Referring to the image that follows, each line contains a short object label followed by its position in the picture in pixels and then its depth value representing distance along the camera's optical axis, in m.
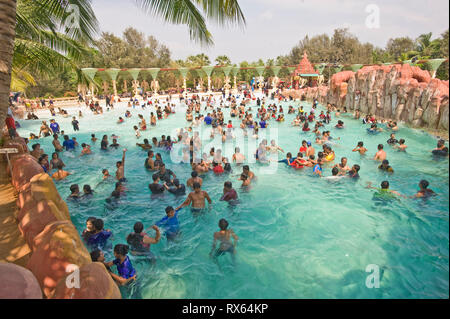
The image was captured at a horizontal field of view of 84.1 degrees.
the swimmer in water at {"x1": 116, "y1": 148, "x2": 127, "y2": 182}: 9.02
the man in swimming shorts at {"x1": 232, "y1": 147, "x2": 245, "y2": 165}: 10.70
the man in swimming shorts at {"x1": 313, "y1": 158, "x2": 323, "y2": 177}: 9.36
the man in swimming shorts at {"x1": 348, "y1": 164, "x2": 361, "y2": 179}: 8.20
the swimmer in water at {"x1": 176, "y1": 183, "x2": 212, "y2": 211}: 6.73
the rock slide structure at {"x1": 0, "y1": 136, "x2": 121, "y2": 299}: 2.84
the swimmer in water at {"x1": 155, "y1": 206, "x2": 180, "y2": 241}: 5.62
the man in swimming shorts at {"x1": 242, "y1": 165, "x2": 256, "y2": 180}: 8.12
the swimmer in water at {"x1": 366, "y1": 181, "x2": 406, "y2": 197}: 6.92
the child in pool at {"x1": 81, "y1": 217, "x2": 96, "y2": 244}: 5.17
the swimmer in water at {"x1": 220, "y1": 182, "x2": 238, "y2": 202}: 7.17
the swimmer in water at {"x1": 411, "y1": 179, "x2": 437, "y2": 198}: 5.59
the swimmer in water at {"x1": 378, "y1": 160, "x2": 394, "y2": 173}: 8.75
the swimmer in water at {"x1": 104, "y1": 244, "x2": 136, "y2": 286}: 4.26
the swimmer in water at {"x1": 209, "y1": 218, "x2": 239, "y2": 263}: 5.23
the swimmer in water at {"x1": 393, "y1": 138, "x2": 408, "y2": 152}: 10.55
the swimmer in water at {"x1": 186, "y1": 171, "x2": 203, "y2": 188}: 7.53
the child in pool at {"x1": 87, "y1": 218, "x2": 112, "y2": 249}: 5.13
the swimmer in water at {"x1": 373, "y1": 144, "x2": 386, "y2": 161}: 10.12
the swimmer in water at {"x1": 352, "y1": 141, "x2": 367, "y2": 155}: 11.21
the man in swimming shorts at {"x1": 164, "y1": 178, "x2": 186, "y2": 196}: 7.91
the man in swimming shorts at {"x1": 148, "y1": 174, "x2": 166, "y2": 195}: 7.85
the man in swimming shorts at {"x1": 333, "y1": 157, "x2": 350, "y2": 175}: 8.78
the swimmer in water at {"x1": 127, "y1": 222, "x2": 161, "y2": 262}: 5.11
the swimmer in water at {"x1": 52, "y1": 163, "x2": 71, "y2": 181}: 9.55
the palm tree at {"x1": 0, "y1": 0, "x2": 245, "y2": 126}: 3.29
